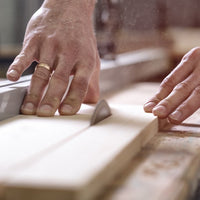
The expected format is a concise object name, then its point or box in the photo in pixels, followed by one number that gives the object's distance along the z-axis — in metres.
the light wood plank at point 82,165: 0.64
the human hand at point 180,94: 0.92
